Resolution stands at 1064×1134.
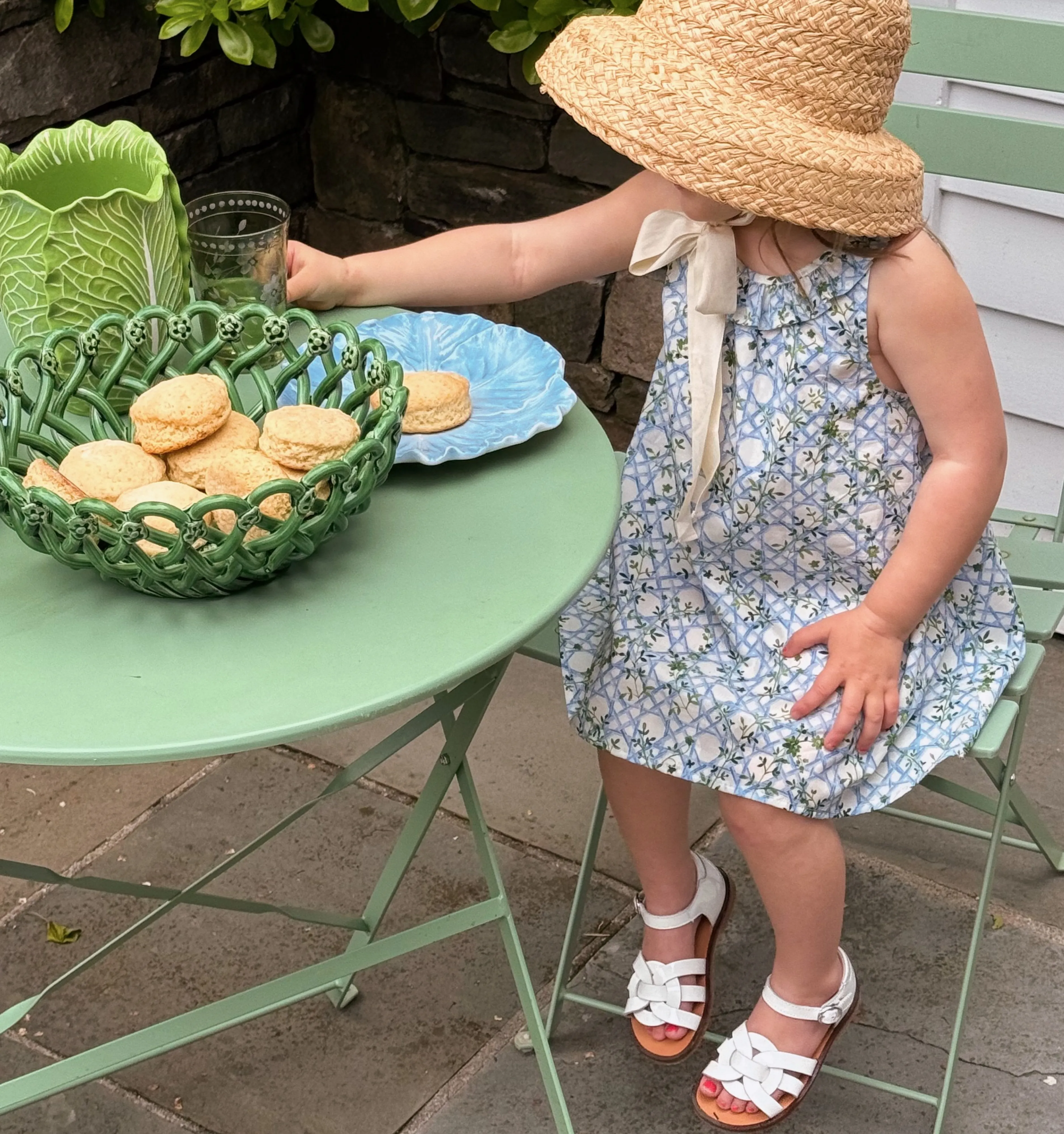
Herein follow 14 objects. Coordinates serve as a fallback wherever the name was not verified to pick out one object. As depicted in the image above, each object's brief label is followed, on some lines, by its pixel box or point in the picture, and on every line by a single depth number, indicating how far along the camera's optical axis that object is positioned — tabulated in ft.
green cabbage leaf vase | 4.53
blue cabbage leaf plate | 4.51
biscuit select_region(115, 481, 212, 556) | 3.75
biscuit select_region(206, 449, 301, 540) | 3.88
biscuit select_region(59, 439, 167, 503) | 3.86
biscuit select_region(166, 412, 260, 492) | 4.04
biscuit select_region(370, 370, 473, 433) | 4.53
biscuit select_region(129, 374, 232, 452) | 4.00
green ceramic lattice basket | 3.59
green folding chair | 5.59
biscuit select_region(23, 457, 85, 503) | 3.74
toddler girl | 4.40
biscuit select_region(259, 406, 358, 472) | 3.92
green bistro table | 3.51
